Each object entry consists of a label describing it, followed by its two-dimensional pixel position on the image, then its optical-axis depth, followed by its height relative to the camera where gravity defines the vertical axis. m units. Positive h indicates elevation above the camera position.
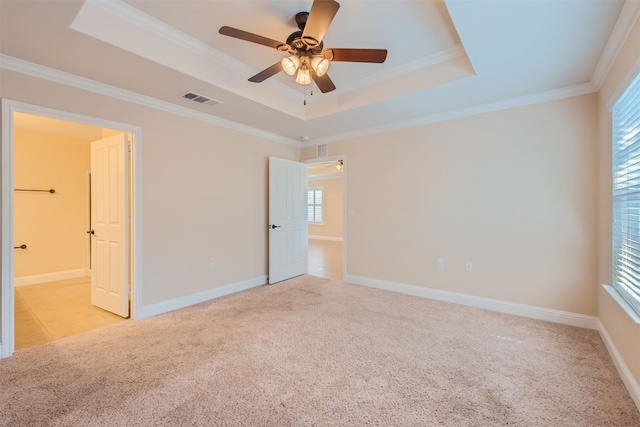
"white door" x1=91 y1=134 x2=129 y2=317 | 3.20 -0.16
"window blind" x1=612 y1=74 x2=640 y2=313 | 1.94 +0.13
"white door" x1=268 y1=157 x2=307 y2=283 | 4.66 -0.13
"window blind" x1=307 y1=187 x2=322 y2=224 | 11.03 +0.31
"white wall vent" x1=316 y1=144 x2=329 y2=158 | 5.04 +1.13
